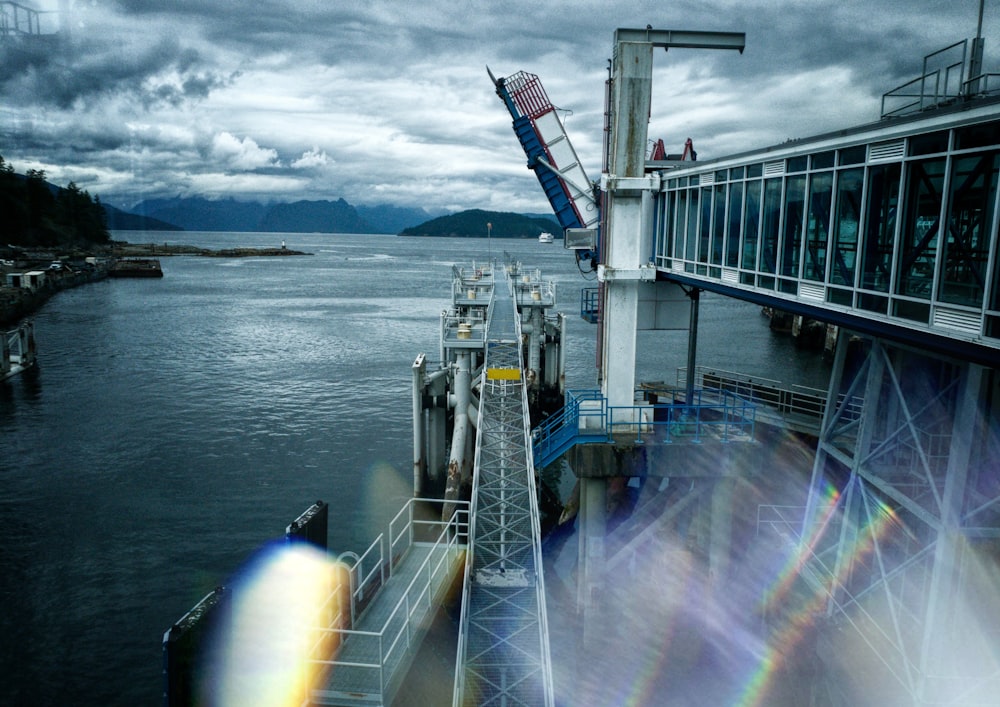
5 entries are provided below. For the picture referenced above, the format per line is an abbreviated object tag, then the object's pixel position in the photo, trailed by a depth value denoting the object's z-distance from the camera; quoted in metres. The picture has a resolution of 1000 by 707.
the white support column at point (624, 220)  14.60
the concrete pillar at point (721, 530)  14.80
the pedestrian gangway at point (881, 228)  7.54
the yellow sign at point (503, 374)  19.41
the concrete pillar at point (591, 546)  14.64
